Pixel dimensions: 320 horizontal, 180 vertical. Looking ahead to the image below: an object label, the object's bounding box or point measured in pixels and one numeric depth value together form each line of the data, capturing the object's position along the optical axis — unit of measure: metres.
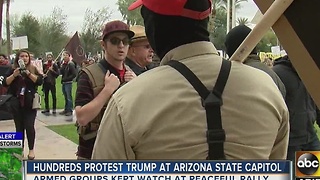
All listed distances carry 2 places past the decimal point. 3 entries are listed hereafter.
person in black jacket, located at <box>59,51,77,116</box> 8.87
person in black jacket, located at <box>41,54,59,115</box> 9.22
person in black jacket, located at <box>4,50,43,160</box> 4.31
